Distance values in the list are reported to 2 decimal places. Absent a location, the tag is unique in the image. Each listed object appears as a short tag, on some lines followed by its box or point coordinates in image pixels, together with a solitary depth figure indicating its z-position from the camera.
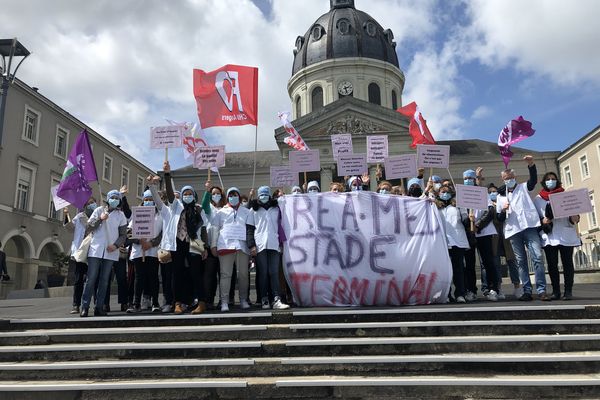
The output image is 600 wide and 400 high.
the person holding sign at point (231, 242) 6.80
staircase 4.30
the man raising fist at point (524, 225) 6.98
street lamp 12.60
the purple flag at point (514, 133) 8.50
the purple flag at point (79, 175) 8.01
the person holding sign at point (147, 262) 7.45
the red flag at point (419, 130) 11.42
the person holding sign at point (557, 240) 6.91
